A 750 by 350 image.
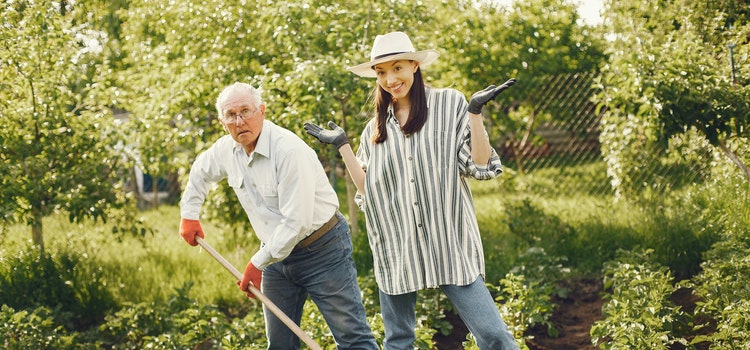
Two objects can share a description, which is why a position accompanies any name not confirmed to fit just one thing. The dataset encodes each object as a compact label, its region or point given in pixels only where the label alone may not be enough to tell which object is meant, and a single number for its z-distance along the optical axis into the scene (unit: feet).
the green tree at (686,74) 18.37
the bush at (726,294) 12.69
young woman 10.46
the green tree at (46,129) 19.08
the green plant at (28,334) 15.53
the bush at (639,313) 12.86
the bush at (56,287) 18.72
